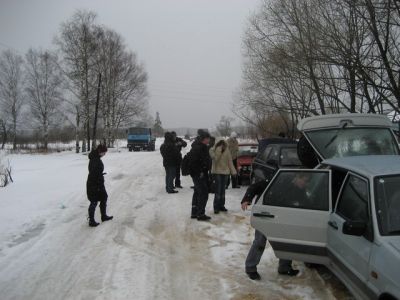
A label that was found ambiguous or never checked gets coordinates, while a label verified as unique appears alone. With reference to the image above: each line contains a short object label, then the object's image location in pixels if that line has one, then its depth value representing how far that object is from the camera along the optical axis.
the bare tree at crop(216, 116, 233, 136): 98.82
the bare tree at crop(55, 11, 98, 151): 39.25
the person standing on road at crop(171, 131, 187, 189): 13.92
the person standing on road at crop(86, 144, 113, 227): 9.28
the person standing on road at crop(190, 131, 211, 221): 9.46
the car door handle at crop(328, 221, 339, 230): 4.88
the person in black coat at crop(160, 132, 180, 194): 13.17
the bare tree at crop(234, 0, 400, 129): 13.38
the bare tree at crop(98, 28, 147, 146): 43.62
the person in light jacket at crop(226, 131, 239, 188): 14.18
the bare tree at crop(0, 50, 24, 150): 51.72
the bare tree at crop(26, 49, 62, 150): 46.16
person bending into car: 6.02
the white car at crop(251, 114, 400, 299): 3.97
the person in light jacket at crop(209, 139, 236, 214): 10.24
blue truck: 43.72
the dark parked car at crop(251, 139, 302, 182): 10.46
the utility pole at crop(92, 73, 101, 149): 36.62
